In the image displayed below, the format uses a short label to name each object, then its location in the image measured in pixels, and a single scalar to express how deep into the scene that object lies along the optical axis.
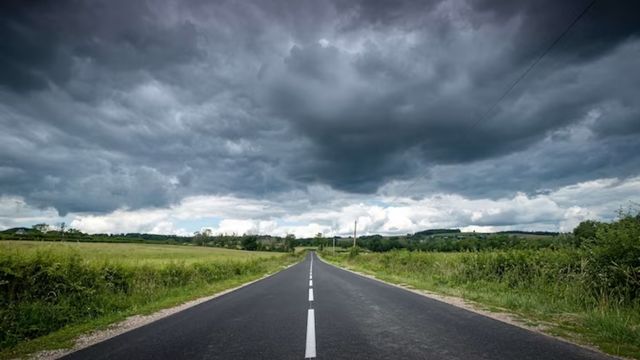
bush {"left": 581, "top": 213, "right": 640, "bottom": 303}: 9.98
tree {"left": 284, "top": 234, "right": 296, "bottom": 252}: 160.50
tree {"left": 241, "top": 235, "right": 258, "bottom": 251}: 140.30
